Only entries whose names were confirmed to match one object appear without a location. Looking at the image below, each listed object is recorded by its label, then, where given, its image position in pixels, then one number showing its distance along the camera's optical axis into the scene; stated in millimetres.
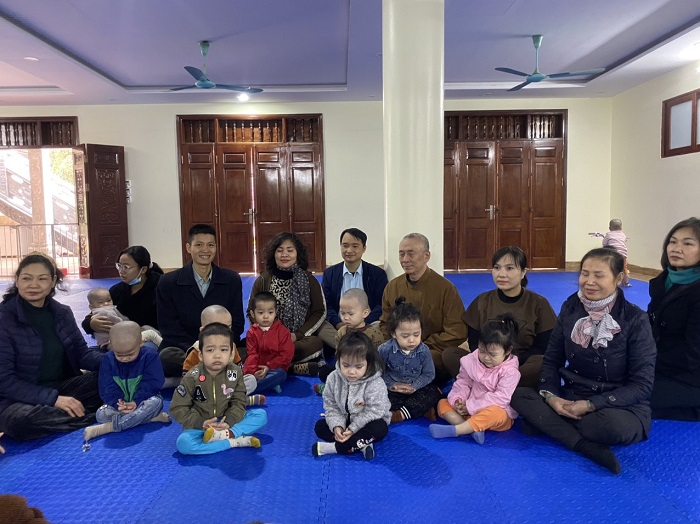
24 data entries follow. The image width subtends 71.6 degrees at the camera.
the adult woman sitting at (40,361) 2564
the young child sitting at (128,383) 2682
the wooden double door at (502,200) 9852
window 7399
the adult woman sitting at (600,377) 2346
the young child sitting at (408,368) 2742
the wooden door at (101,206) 9234
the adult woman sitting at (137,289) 3736
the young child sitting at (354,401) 2369
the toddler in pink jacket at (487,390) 2525
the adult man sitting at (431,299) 3254
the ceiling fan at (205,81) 6820
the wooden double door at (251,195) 9828
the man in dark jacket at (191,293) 3533
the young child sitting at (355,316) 3164
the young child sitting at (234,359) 2996
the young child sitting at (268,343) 3367
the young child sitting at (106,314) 3471
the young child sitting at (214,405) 2416
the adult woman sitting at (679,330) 2658
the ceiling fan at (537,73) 6828
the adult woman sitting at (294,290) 3789
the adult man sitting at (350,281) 3941
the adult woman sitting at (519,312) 2912
